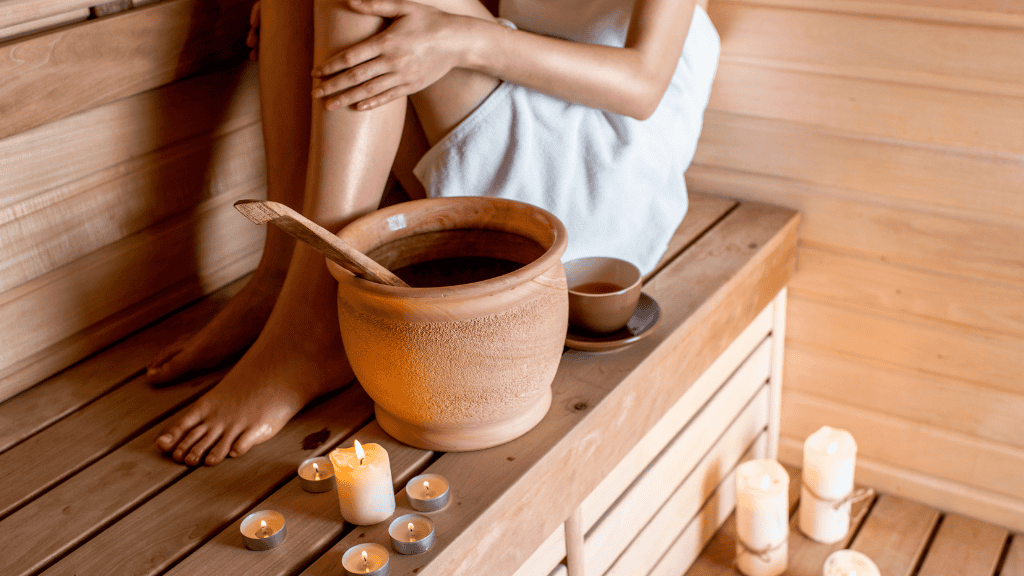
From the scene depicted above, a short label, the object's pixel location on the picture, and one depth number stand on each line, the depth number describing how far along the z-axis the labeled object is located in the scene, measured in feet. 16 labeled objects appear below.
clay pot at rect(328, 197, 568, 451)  3.45
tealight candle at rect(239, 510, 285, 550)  3.45
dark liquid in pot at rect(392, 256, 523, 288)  4.21
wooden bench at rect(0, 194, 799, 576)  3.56
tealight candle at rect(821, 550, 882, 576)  5.32
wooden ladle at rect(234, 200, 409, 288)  3.31
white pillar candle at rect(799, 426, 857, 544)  5.61
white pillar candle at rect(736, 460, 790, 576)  5.41
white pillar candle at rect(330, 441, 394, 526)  3.45
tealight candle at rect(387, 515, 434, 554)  3.35
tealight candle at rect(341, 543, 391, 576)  3.28
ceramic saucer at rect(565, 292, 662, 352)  4.46
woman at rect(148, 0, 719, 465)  4.09
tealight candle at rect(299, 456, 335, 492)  3.77
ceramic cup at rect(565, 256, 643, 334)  4.35
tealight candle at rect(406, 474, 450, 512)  3.58
